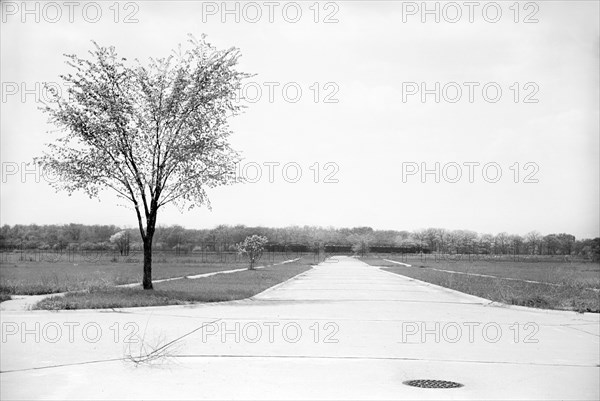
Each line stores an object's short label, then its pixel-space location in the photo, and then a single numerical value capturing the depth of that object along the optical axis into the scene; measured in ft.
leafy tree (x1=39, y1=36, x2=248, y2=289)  72.38
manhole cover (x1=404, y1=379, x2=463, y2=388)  27.53
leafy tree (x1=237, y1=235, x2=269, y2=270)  163.39
